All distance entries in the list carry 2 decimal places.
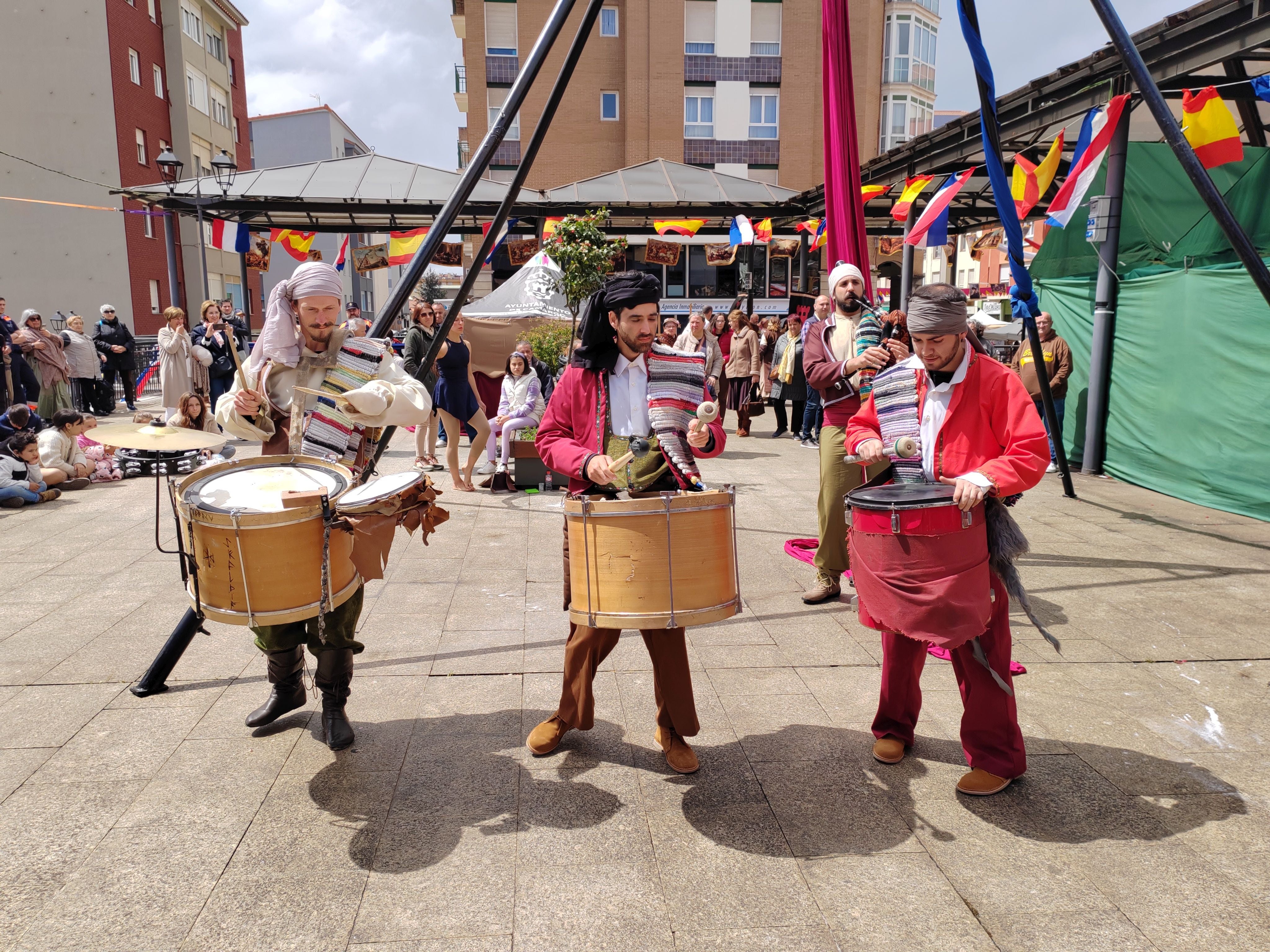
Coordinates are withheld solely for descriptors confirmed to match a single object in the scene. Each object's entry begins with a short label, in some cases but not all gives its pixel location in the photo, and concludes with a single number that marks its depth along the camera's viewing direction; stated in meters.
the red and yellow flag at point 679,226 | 19.19
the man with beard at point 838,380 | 5.33
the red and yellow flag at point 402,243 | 18.55
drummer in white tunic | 3.52
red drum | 3.03
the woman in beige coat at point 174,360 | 12.91
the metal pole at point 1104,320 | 9.88
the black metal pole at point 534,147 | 4.77
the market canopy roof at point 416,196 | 17.91
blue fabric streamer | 5.66
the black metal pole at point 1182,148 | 4.42
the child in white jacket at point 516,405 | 9.92
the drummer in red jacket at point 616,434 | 3.46
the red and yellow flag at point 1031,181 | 9.42
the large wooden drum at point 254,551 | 3.02
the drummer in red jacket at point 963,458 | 3.05
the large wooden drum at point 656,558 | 3.04
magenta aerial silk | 5.38
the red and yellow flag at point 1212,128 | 7.46
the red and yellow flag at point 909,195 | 13.66
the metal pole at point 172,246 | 17.80
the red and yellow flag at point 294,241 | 18.30
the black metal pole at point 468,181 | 4.24
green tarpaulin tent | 8.23
